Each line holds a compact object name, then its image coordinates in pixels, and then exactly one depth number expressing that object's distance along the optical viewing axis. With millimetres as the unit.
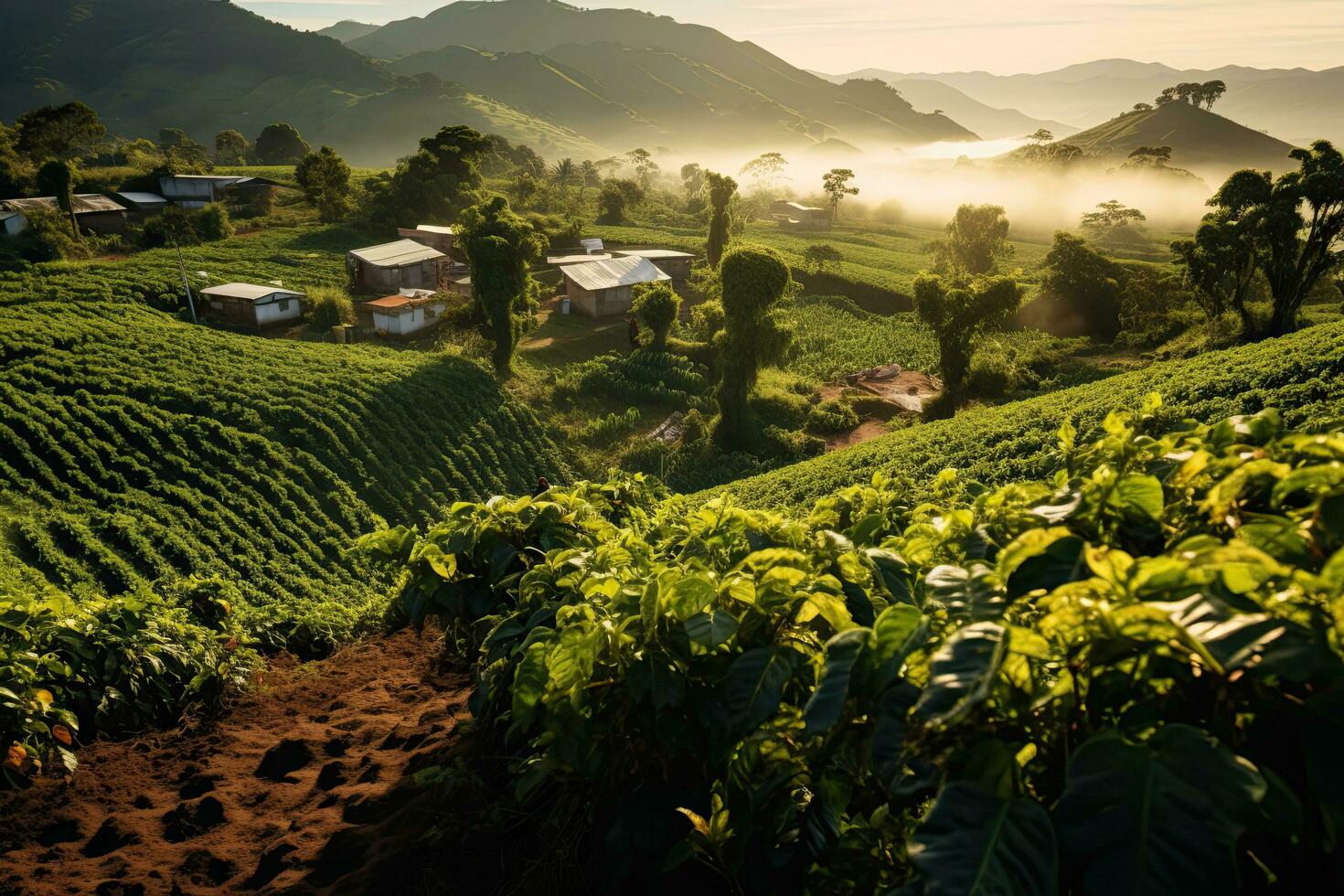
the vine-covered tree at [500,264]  33469
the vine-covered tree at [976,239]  53719
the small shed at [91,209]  51397
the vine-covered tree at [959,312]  29438
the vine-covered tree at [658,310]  38125
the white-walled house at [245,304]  37531
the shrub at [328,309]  39344
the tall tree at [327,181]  62219
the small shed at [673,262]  56438
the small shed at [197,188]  64188
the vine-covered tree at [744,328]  30656
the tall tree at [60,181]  51156
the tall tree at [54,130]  68438
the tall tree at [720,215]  47344
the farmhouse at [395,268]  47250
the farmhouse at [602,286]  45969
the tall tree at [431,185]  61250
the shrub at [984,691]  1654
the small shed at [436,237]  56688
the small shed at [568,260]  52606
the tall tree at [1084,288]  47812
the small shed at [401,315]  38969
